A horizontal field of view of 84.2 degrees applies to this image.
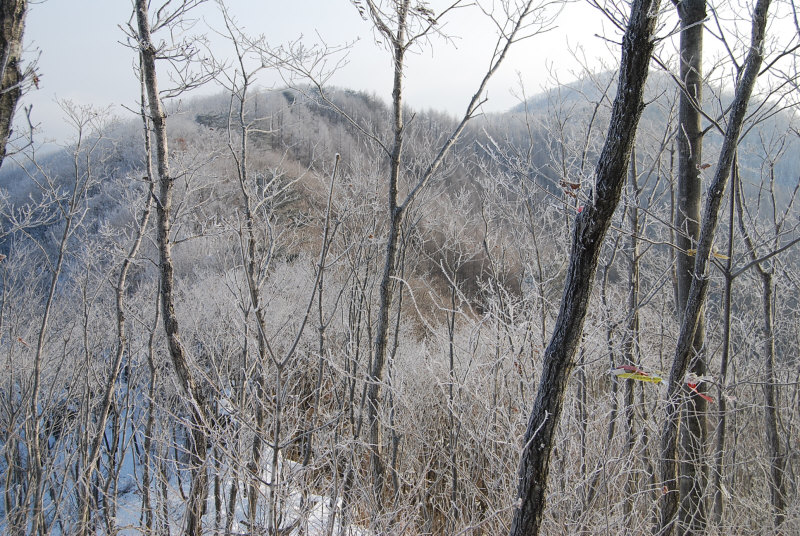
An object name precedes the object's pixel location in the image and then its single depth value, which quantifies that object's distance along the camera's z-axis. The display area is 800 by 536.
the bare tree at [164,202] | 4.02
